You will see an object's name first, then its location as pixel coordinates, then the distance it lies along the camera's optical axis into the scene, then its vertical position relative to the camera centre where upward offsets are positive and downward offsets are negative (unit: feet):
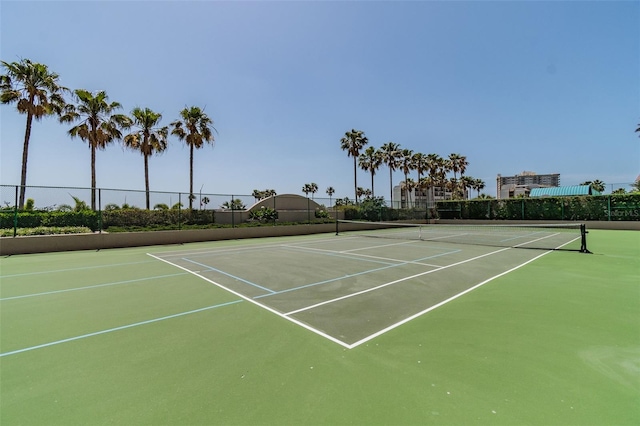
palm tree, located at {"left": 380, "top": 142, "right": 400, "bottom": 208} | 160.08 +33.35
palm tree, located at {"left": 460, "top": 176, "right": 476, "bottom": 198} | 261.32 +27.25
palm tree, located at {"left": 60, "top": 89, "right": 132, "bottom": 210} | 71.00 +24.41
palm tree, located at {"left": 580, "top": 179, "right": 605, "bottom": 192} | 205.98 +21.38
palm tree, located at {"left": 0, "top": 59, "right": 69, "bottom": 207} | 61.72 +27.60
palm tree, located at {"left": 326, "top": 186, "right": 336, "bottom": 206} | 332.16 +27.36
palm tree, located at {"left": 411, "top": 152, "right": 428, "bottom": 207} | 183.42 +32.55
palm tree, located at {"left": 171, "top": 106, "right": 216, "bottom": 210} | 85.15 +25.18
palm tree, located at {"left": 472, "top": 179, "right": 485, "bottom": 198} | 275.18 +26.48
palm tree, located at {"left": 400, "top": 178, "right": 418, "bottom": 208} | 239.89 +24.93
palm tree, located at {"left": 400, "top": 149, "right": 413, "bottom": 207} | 173.92 +31.94
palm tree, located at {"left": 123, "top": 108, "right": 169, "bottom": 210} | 79.61 +21.94
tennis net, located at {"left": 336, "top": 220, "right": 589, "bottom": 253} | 47.90 -4.95
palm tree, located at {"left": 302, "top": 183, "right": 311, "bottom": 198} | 319.88 +29.57
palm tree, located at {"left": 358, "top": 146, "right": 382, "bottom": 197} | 159.72 +29.76
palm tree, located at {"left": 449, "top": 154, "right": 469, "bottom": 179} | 204.44 +35.60
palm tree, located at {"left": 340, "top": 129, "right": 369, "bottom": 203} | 139.03 +34.41
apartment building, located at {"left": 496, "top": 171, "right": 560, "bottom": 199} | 630.09 +72.65
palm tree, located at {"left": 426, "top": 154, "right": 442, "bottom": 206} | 189.06 +32.49
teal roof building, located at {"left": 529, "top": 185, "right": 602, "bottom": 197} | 108.51 +8.68
